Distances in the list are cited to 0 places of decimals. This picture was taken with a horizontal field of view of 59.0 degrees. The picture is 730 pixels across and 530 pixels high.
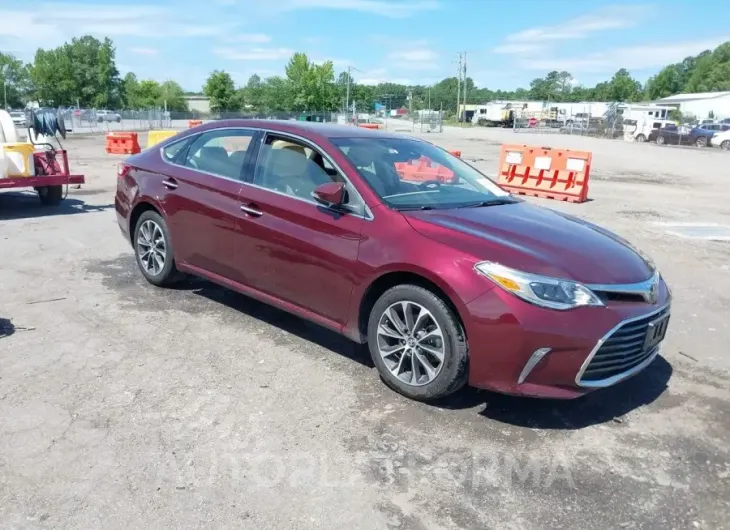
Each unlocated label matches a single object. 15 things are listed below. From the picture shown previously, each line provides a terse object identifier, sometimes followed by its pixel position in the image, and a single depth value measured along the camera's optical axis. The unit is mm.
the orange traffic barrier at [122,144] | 22406
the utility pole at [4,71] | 97912
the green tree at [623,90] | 138375
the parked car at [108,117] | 57750
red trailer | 9742
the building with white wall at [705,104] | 82000
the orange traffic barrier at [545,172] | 13945
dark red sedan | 3658
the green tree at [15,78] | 98938
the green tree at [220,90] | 81375
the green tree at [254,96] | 92050
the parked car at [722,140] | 40500
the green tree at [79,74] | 92562
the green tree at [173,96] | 98250
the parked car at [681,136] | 42188
